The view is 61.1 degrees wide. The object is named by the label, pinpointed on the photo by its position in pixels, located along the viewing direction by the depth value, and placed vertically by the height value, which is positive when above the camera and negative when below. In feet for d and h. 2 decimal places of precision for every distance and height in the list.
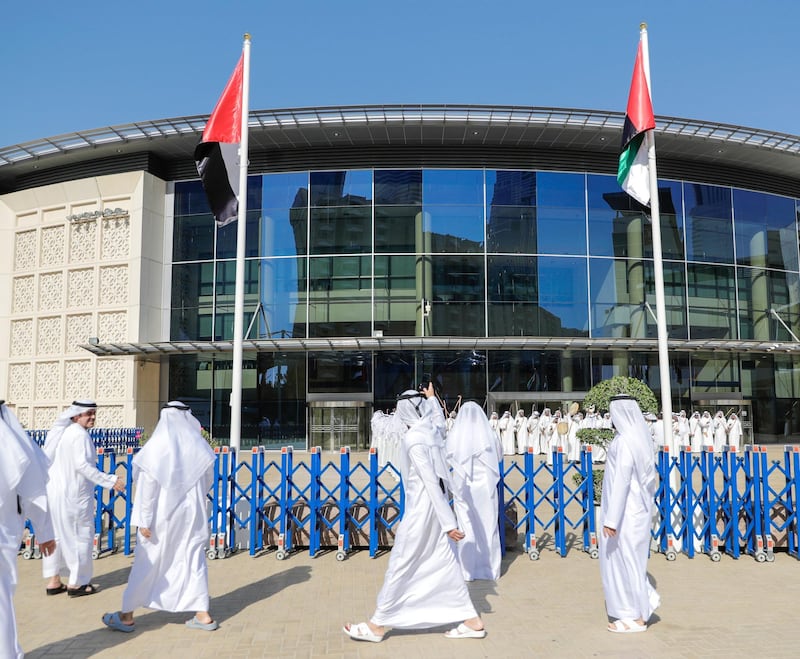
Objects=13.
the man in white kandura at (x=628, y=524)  18.97 -3.53
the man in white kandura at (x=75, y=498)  22.58 -3.19
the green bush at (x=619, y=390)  44.39 +0.52
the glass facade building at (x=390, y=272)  82.43 +16.36
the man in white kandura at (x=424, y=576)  17.97 -4.64
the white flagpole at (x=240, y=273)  36.37 +7.53
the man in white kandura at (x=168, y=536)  18.72 -3.71
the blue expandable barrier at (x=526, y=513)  27.73 -4.70
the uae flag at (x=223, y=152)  39.73 +14.77
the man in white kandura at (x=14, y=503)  14.47 -2.24
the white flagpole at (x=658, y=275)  33.76 +6.69
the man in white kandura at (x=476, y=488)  24.79 -3.29
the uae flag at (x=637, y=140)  36.78 +14.59
